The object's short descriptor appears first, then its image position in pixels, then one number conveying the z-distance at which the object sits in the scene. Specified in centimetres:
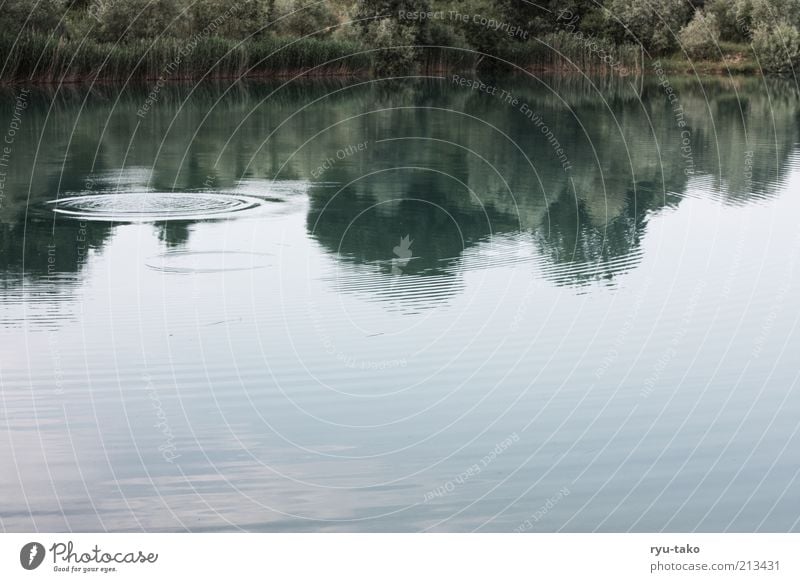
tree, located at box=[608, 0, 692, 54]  5978
